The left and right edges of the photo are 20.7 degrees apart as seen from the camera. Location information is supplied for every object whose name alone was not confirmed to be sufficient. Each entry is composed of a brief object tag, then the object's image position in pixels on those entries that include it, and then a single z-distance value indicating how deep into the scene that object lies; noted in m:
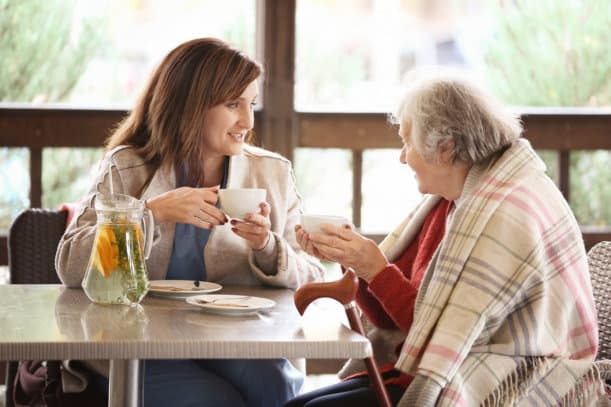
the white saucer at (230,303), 2.95
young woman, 3.28
